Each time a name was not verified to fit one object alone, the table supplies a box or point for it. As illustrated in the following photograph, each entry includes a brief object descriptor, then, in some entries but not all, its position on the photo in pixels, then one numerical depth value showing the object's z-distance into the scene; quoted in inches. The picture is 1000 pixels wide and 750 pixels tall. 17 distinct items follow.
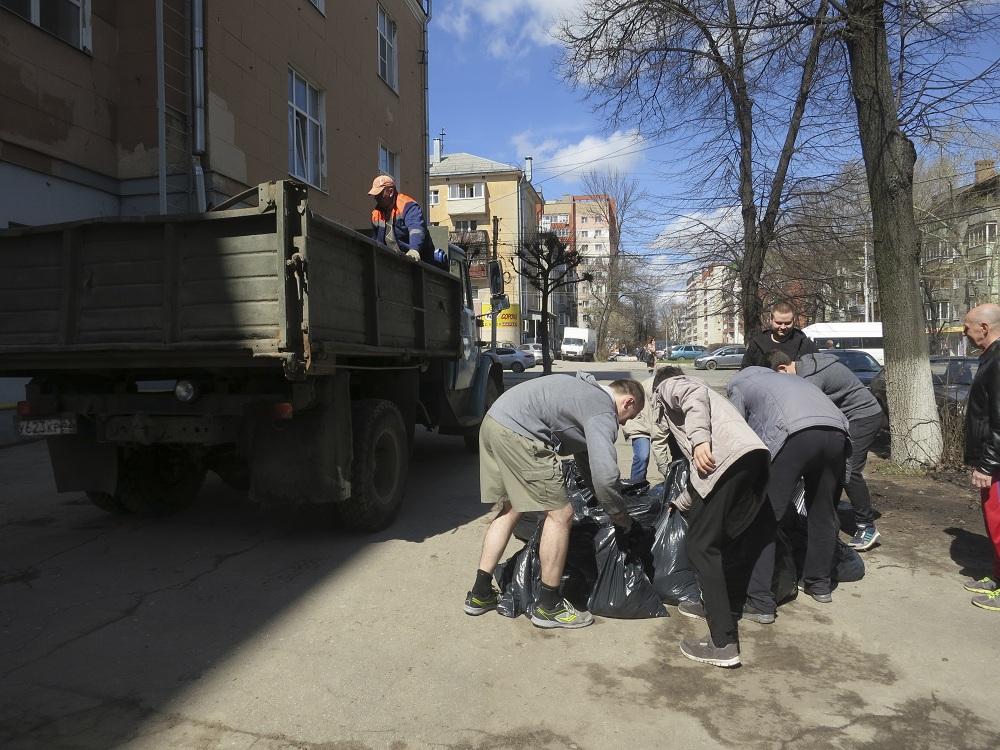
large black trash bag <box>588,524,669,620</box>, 144.3
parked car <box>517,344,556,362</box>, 1771.2
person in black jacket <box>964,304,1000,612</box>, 142.1
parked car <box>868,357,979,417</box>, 292.7
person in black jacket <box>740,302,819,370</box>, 211.6
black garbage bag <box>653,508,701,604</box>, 150.7
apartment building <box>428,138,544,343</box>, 1998.0
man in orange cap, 246.1
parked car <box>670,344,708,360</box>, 2332.8
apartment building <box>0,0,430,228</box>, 330.3
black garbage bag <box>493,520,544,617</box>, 145.6
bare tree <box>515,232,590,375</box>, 1003.9
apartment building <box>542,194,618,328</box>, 1770.4
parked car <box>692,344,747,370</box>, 1660.9
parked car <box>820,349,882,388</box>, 575.8
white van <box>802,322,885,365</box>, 1091.9
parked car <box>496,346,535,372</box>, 1423.5
